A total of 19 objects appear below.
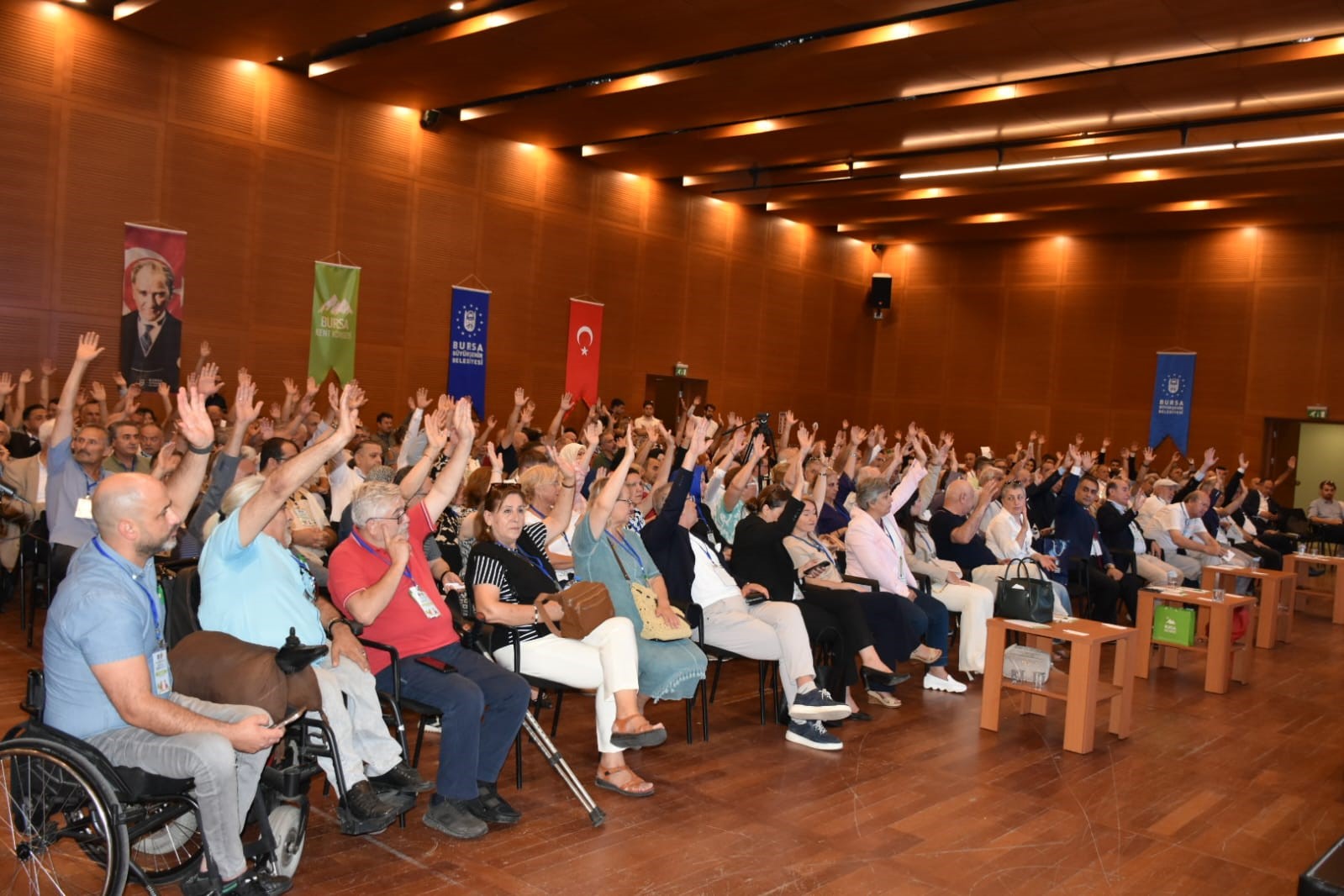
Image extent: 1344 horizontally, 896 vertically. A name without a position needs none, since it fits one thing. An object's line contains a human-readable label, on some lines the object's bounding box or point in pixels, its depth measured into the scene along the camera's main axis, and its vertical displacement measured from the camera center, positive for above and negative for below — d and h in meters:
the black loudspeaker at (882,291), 18.88 +2.32
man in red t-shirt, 3.56 -0.98
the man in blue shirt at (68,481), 5.25 -0.60
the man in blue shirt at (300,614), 3.08 -0.72
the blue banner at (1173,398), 16.34 +0.67
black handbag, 5.25 -0.85
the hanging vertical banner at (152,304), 10.02 +0.64
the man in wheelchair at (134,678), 2.57 -0.78
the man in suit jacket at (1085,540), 7.78 -0.79
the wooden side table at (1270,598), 7.83 -1.16
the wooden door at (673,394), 16.08 +0.19
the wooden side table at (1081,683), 5.00 -1.24
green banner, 11.47 +0.68
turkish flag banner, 14.16 +0.68
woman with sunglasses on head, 4.06 -0.98
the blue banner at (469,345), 12.86 +0.58
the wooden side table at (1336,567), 9.34 -1.05
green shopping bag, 6.54 -1.16
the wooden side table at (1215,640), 6.48 -1.24
